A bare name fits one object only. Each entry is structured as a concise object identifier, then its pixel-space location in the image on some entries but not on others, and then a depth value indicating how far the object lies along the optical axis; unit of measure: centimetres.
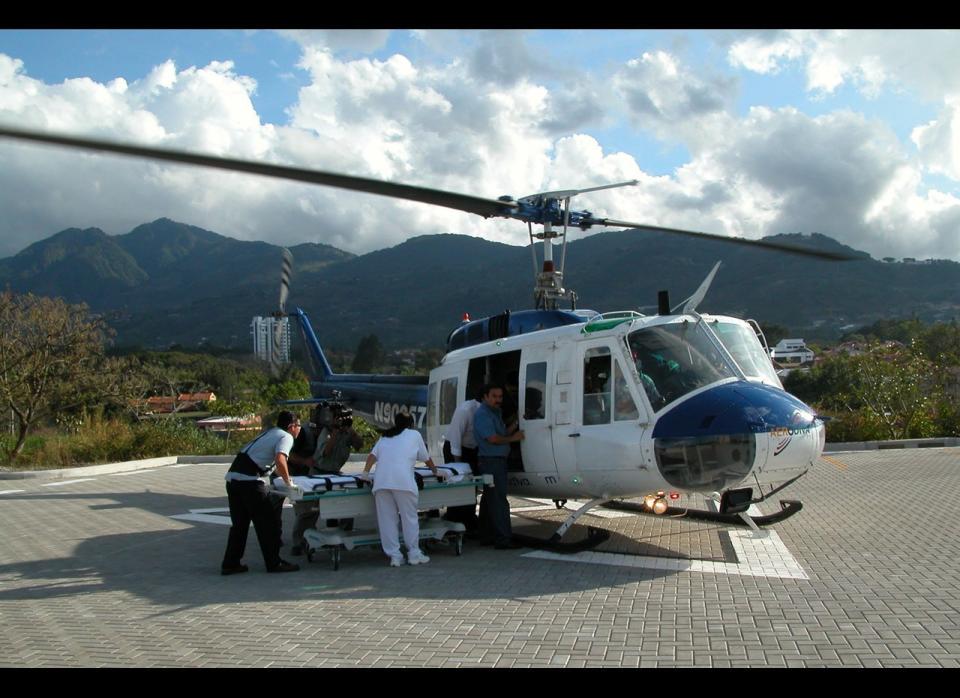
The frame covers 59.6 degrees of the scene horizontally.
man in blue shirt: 955
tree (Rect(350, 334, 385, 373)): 2131
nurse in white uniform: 865
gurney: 873
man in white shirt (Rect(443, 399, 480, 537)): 1021
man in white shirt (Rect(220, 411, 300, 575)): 850
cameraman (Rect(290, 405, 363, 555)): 1010
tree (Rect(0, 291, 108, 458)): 2119
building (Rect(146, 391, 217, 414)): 2711
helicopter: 802
